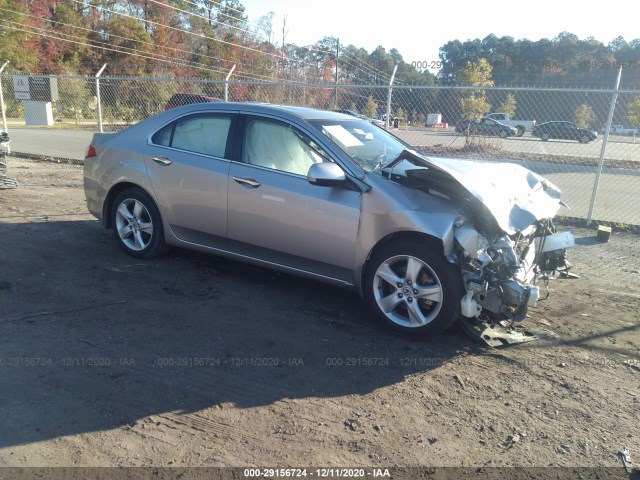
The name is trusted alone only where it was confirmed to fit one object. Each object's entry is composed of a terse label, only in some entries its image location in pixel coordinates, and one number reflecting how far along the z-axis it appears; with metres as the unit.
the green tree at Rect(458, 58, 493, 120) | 19.83
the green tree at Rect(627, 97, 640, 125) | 20.17
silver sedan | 3.85
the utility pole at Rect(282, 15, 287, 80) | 53.84
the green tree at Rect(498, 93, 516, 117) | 22.47
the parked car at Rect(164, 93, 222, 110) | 17.72
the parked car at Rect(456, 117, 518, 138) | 15.61
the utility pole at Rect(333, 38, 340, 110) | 45.67
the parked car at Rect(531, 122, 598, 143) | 16.05
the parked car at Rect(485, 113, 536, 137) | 22.38
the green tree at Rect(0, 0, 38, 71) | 38.03
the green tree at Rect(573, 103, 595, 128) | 21.06
